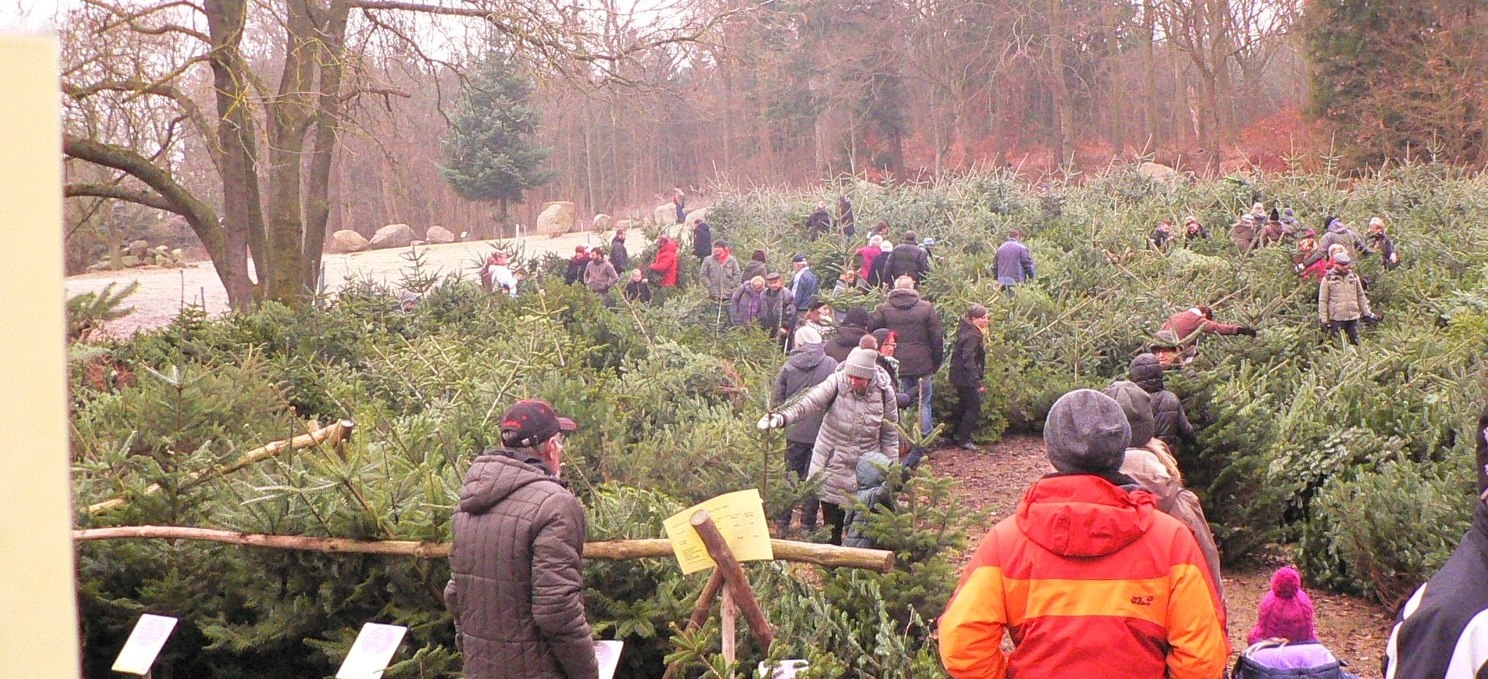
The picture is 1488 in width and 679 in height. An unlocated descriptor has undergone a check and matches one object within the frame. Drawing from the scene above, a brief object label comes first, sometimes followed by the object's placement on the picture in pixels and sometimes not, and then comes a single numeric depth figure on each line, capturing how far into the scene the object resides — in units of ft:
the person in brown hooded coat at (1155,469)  13.41
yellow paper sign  13.89
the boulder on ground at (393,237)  143.03
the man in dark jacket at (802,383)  26.16
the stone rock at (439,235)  151.02
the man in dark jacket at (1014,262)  52.70
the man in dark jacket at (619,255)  68.54
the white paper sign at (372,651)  14.29
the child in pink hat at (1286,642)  12.44
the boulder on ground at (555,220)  145.38
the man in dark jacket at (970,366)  35.63
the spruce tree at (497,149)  138.31
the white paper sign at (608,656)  13.92
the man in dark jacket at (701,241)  68.13
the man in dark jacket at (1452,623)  7.73
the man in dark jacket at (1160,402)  21.01
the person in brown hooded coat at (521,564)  12.85
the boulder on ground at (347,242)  139.54
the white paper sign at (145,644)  15.26
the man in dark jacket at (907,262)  51.29
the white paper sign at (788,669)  13.61
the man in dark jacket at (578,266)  62.39
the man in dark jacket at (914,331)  34.35
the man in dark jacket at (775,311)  45.32
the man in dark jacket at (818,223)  71.87
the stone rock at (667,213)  143.95
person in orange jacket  9.80
